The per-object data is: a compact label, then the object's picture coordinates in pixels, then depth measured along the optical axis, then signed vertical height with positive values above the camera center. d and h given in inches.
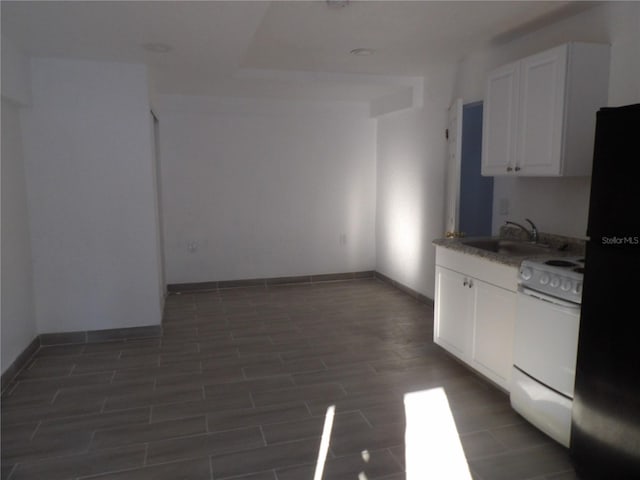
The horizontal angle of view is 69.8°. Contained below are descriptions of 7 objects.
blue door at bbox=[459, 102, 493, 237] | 162.9 +2.8
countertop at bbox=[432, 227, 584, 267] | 112.0 -15.3
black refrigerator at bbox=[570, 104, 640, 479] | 75.0 -20.8
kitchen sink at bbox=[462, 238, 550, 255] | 130.6 -15.8
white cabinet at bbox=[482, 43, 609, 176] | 107.3 +20.7
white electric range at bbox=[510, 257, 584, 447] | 91.0 -31.4
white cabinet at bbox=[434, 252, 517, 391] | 111.6 -33.8
